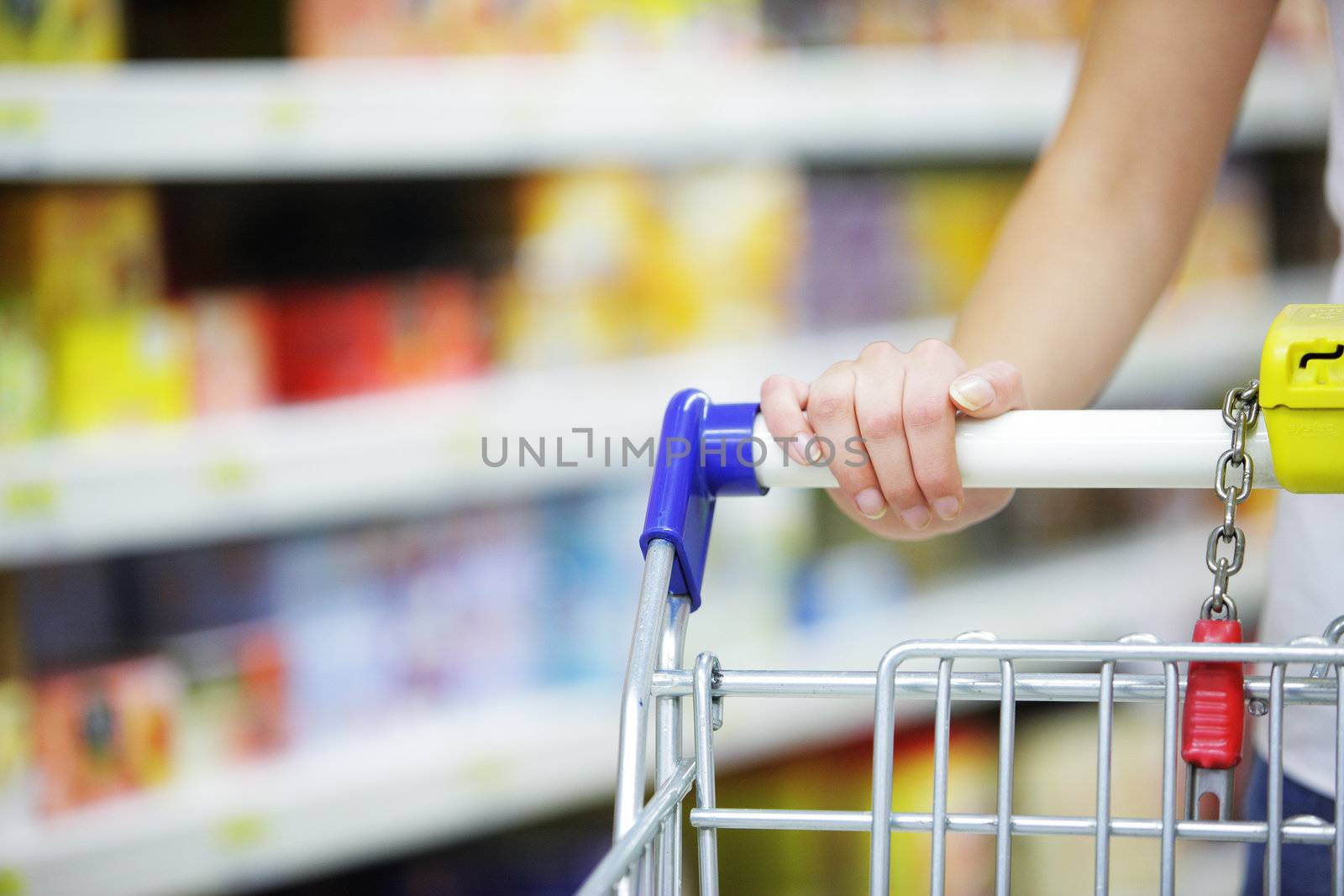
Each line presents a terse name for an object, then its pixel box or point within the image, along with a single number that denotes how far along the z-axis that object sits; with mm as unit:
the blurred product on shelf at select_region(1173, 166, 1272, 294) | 3257
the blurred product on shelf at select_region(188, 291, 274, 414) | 2052
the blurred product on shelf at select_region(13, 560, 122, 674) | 2056
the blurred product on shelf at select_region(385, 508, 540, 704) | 2315
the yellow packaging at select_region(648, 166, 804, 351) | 2470
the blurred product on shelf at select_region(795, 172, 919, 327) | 2684
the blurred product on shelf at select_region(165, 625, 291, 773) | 2085
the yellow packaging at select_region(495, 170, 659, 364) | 2344
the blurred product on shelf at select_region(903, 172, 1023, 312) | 2857
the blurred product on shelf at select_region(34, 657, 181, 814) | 1949
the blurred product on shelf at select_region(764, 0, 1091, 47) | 2539
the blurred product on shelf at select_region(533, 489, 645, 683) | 2389
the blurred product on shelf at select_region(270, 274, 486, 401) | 2158
